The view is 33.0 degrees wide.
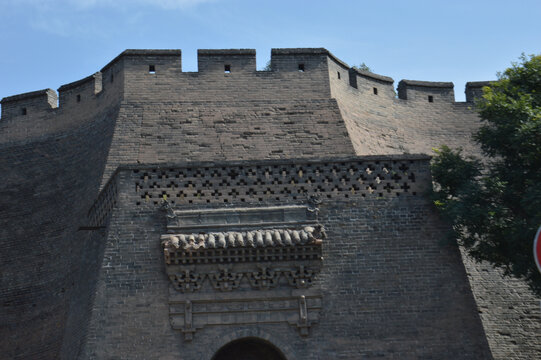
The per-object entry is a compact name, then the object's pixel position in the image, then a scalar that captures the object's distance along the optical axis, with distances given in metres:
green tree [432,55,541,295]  15.83
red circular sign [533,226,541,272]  10.58
